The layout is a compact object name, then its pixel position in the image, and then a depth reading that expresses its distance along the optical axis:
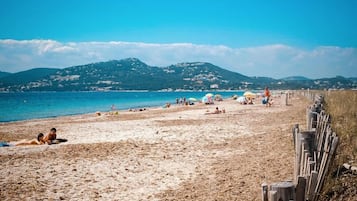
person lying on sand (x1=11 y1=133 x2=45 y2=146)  12.74
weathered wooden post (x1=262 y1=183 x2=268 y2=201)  3.02
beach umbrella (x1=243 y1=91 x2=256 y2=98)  38.65
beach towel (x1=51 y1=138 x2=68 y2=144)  12.91
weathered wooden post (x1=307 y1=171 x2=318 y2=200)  3.70
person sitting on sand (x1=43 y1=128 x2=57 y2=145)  12.88
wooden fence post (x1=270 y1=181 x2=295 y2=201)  2.86
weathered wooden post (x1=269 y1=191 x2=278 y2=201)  2.83
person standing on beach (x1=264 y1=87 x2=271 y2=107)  32.38
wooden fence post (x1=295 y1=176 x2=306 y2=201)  3.16
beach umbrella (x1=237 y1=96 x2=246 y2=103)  39.00
